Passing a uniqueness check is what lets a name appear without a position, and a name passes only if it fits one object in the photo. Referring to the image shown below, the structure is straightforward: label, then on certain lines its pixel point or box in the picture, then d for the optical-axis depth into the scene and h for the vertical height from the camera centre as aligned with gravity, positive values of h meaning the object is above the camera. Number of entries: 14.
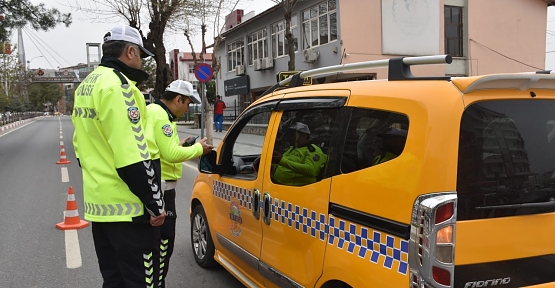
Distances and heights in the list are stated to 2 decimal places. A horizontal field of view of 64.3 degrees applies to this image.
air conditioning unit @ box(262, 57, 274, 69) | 26.05 +2.99
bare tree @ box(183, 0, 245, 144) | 16.88 +3.90
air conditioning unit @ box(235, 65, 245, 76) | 30.51 +3.05
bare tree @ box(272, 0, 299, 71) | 17.46 +3.40
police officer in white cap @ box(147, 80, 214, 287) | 3.27 -0.23
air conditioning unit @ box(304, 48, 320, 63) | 21.27 +2.74
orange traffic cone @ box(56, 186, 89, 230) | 6.16 -1.42
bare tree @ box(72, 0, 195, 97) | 16.95 +3.89
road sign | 11.99 +1.17
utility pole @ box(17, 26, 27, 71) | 60.48 +10.37
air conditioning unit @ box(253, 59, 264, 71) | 27.28 +3.03
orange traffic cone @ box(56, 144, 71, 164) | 13.02 -1.20
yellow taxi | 2.01 -0.39
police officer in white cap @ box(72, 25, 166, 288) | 2.35 -0.24
